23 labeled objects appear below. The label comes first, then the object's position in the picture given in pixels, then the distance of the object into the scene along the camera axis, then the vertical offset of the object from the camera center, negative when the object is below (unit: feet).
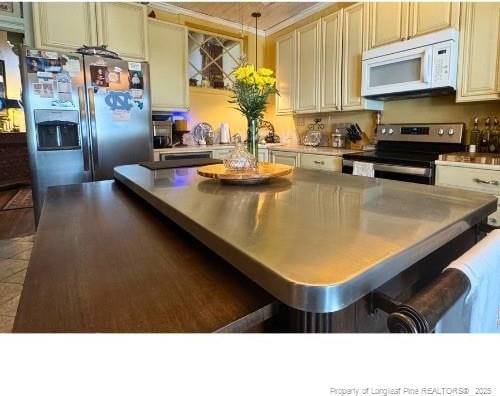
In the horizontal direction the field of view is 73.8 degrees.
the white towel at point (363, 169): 8.72 -0.66
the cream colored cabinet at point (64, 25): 9.05 +3.44
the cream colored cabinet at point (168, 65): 11.51 +2.85
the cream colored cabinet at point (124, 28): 10.05 +3.66
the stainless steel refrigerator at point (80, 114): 8.66 +0.92
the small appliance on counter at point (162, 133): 11.46 +0.46
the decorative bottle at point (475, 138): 8.43 +0.10
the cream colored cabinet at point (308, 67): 11.48 +2.73
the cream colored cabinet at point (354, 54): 9.92 +2.74
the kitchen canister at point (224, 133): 13.80 +0.52
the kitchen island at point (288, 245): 1.56 -0.58
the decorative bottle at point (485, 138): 8.23 +0.10
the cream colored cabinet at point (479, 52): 7.29 +2.00
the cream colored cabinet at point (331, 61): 10.69 +2.71
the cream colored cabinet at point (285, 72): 12.59 +2.83
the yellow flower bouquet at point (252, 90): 4.17 +0.70
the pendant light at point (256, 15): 12.74 +5.00
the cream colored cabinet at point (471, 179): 6.57 -0.75
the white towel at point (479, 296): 1.74 -0.84
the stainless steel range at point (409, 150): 7.81 -0.20
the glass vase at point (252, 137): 4.49 +0.11
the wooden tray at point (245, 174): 3.89 -0.34
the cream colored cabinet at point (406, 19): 7.97 +3.16
